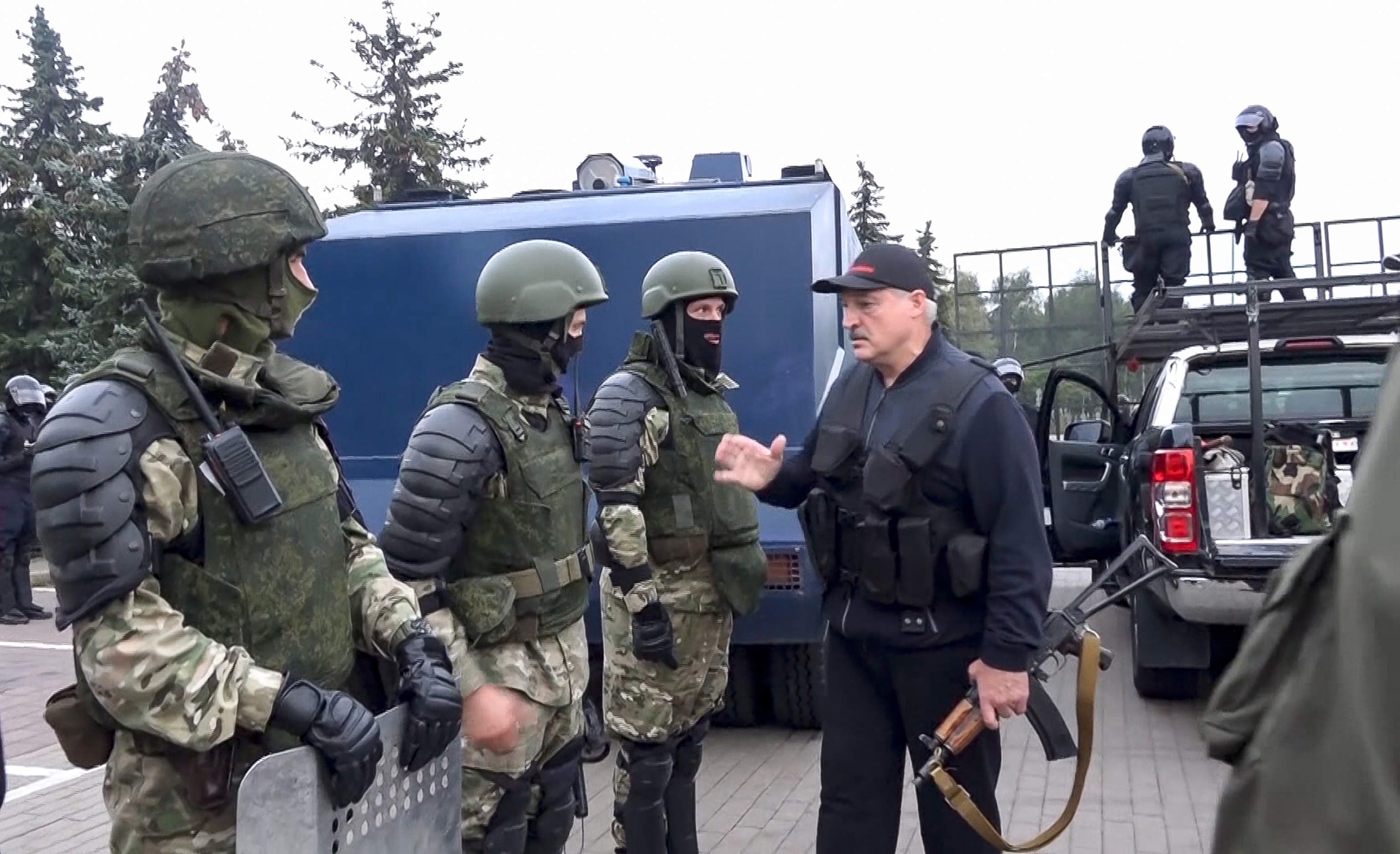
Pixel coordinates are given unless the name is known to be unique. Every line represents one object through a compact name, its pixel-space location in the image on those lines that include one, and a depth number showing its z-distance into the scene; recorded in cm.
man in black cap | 304
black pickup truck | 569
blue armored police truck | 562
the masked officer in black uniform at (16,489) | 1022
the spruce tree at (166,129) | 2162
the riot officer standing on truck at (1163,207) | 886
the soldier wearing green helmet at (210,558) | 189
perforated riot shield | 175
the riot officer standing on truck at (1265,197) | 887
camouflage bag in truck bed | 621
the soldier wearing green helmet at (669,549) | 378
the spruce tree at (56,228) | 2033
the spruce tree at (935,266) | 2458
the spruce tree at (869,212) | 3644
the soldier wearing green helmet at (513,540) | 300
